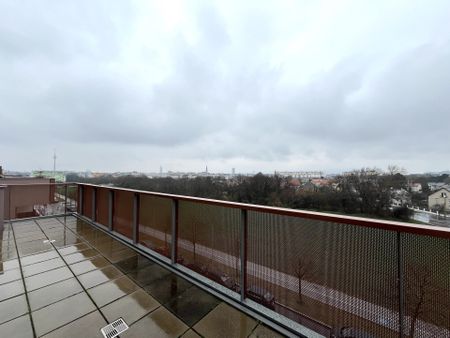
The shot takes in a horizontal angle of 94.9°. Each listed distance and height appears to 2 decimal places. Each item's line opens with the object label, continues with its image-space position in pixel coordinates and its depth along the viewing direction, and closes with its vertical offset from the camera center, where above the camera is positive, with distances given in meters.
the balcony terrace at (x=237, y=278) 1.19 -0.96
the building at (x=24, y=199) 4.91 -0.78
